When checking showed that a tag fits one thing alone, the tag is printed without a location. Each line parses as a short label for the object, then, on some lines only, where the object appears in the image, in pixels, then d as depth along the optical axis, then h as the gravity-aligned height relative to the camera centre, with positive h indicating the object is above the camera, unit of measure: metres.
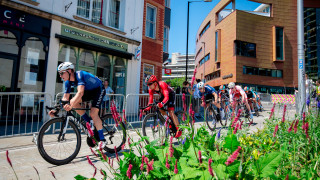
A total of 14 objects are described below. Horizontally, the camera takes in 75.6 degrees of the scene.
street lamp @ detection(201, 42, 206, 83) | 54.82 +12.60
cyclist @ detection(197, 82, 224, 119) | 7.12 +0.32
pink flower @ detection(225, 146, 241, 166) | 1.16 -0.30
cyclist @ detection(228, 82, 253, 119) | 7.86 +0.51
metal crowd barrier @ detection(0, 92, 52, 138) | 6.26 -0.28
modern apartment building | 38.44 +11.02
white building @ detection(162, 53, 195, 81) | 128.48 +25.98
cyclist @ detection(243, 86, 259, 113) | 12.45 +0.67
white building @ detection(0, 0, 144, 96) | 8.70 +2.87
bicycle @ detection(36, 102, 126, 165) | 3.52 -0.71
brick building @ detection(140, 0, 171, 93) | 14.27 +4.46
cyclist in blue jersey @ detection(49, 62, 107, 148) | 3.81 +0.22
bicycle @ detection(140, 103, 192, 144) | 4.93 -0.46
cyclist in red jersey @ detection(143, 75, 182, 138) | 4.85 +0.24
